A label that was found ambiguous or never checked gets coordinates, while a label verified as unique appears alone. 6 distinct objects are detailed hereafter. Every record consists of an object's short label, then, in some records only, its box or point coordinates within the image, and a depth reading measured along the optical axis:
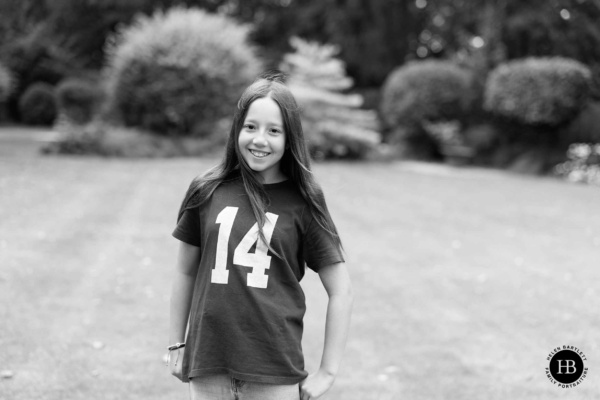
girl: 2.02
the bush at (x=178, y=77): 14.71
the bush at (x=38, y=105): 24.88
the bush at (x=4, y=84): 20.02
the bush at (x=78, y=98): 21.89
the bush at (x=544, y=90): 14.27
